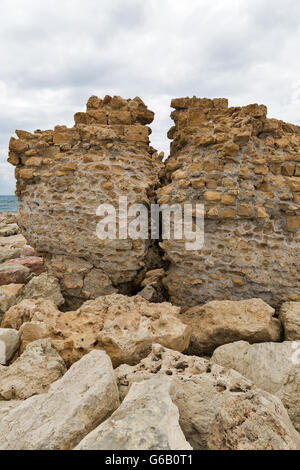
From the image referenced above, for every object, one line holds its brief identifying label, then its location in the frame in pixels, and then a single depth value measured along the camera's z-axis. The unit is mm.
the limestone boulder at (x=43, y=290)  4554
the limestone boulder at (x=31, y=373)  2621
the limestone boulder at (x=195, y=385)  2053
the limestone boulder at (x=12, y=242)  9809
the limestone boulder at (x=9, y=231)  13859
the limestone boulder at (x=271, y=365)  2492
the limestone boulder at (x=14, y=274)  5188
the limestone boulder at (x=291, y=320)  3332
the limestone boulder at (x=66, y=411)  1788
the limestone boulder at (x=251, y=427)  1667
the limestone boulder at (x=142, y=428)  1517
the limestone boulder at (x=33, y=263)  5727
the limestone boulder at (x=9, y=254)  7265
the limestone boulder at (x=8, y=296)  4406
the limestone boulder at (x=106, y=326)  2986
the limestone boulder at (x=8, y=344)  3207
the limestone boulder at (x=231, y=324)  3387
